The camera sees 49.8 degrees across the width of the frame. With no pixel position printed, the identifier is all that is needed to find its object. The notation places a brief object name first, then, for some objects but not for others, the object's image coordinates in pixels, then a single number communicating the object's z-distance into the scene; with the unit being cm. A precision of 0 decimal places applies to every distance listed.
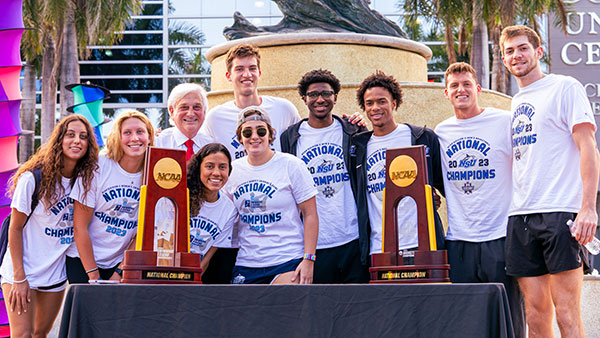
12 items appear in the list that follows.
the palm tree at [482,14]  1750
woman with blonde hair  405
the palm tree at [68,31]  1764
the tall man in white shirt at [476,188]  427
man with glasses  440
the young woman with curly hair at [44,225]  409
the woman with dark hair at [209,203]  387
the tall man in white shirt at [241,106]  487
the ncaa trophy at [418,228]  294
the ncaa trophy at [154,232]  294
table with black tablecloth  264
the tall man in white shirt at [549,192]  386
